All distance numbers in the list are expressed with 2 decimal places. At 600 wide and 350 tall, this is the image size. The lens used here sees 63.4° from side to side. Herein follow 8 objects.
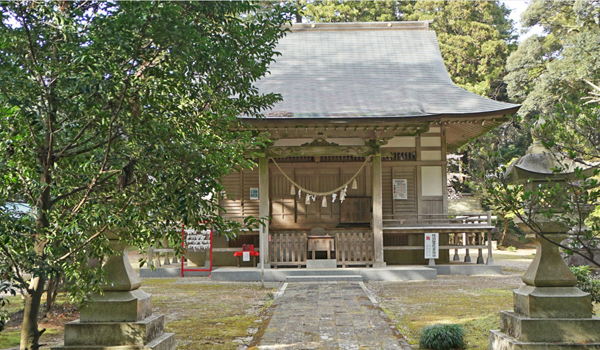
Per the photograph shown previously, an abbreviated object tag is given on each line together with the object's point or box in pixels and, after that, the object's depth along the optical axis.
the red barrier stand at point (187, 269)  12.80
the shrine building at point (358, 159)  12.31
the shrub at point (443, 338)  5.25
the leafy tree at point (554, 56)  21.22
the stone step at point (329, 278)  11.58
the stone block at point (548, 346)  4.39
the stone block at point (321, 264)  12.38
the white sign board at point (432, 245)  12.84
